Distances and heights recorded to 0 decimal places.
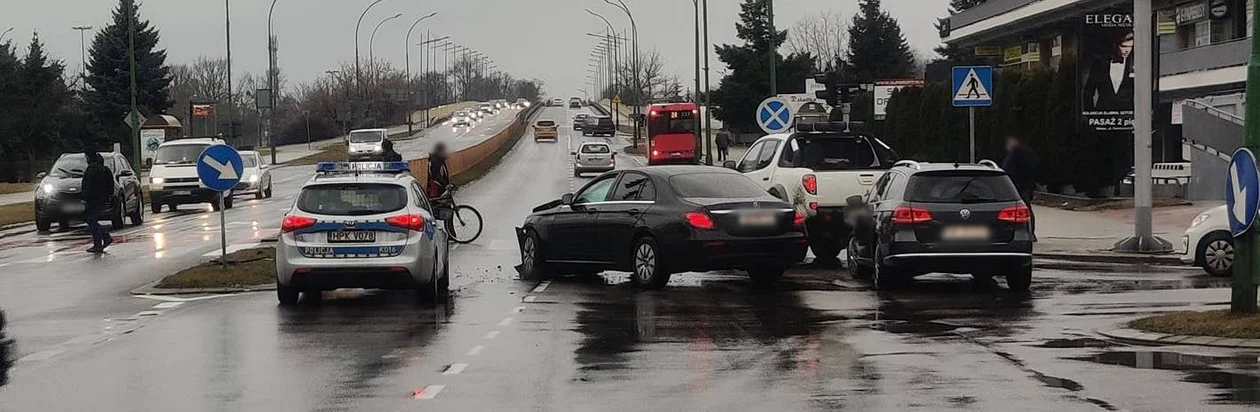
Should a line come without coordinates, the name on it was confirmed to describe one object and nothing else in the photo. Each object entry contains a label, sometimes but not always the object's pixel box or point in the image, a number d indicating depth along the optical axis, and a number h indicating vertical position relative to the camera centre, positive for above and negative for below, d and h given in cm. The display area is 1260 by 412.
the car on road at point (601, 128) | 11419 +229
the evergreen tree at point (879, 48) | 10588 +715
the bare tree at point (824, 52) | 13900 +914
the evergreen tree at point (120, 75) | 9412 +559
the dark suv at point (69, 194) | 3278 -51
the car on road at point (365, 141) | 7881 +120
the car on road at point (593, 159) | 6544 +4
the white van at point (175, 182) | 4072 -35
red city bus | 6906 +108
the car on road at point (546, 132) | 10925 +200
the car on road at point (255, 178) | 4675 -34
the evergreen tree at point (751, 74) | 9262 +483
